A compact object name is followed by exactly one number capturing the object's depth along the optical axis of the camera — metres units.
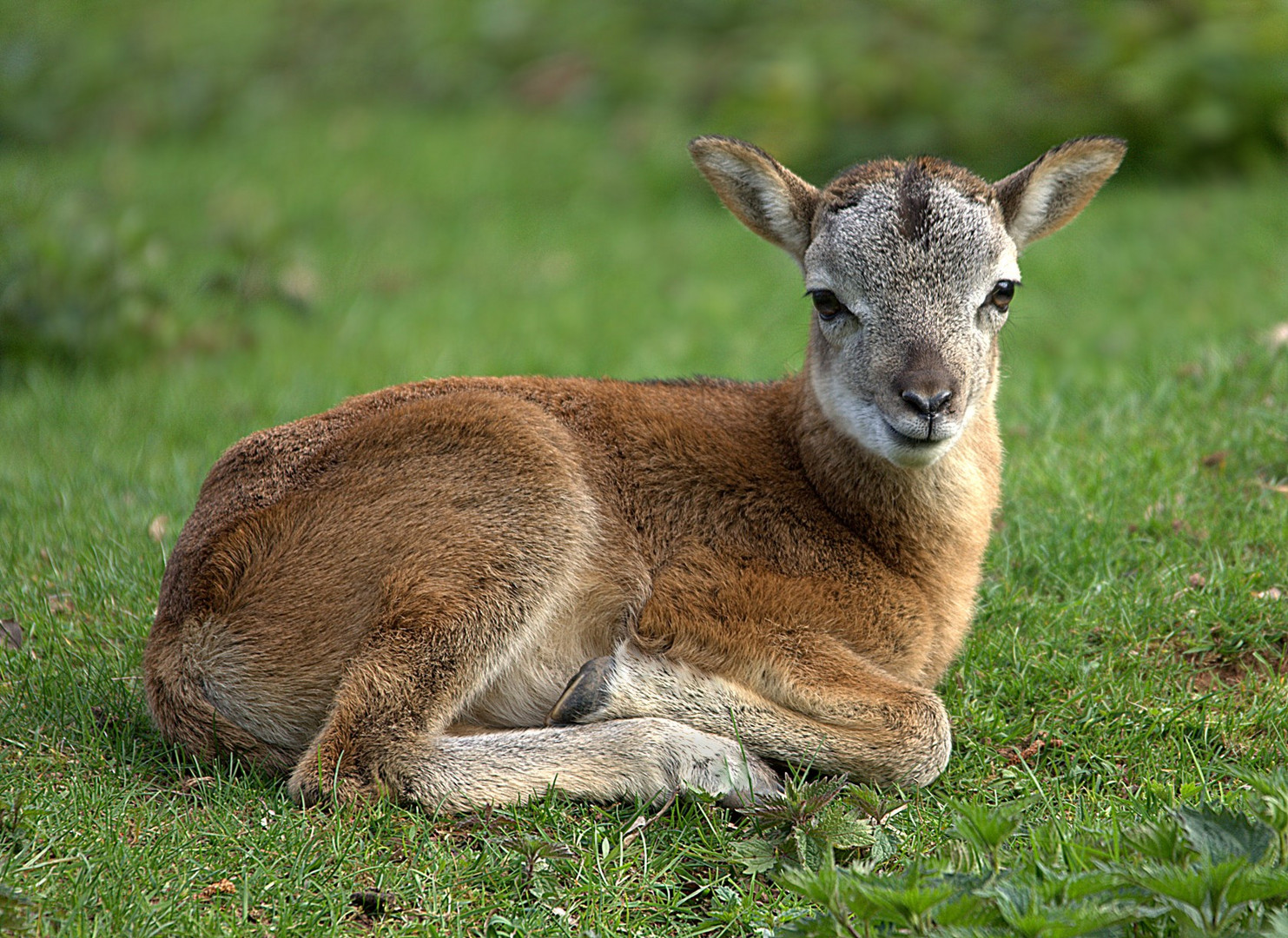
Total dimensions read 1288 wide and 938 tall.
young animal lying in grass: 9.67
